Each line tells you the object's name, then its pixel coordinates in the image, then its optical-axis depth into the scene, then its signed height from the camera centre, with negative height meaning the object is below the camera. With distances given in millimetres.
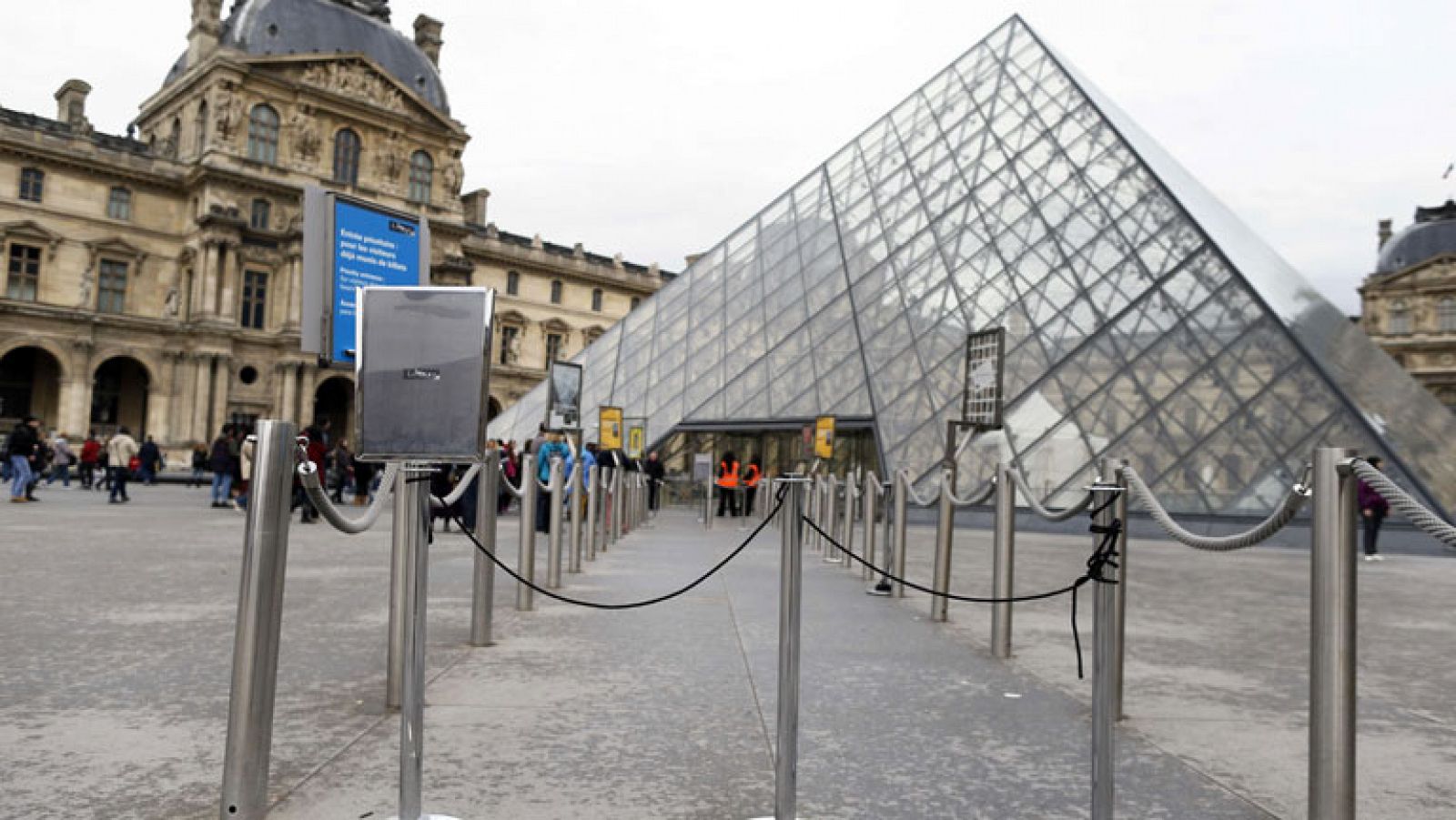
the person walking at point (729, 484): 18922 -397
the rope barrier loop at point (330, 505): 2736 -156
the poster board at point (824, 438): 15308 +456
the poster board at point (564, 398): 17797 +1069
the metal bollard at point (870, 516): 8875 -426
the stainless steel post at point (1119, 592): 3588 -432
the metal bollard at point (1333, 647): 2307 -374
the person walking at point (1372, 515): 13500 -342
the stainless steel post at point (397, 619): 3695 -644
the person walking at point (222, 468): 16406 -449
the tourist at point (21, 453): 15781 -326
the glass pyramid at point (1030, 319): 15438 +2957
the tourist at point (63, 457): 25281 -579
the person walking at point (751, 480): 19094 -313
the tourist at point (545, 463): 12820 -108
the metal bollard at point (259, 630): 2426 -474
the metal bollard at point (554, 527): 7363 -540
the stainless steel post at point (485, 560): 4793 -506
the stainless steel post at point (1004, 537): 5410 -337
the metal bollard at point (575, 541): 8773 -756
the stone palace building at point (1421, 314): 58219 +10751
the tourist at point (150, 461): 25422 -643
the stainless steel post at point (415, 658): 2562 -587
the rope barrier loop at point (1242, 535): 2463 -116
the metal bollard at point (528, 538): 5891 -535
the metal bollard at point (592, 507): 9727 -499
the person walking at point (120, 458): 17156 -353
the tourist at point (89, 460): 24641 -599
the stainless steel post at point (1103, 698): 2658 -606
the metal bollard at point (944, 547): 6383 -483
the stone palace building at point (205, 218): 39031 +9286
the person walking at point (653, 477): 20848 -362
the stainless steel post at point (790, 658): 2605 -552
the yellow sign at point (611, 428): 17266 +526
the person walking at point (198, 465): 29453 -741
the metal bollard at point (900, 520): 7414 -370
